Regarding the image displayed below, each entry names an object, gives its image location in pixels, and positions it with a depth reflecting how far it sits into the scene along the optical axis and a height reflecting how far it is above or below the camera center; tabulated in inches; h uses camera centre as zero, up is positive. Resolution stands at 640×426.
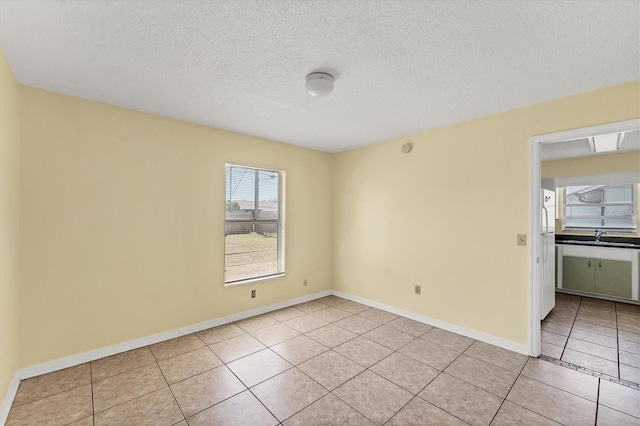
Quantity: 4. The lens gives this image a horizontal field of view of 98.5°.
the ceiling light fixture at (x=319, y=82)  84.0 +40.2
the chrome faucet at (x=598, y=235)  194.2 -15.5
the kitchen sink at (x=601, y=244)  171.6 -19.6
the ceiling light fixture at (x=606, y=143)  134.4 +38.0
